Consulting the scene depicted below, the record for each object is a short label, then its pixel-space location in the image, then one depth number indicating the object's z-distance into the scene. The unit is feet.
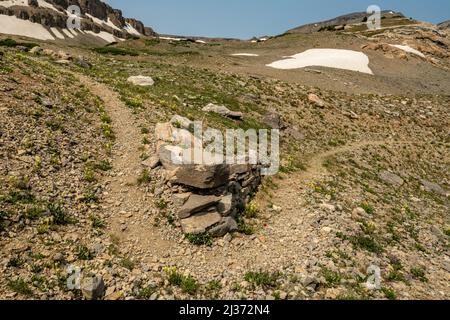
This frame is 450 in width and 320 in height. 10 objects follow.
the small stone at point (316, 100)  131.75
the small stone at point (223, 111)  100.94
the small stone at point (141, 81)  114.32
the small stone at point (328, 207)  62.44
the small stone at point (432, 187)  93.56
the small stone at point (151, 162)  59.47
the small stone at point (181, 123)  73.30
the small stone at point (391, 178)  91.31
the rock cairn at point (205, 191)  51.96
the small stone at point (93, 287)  37.11
